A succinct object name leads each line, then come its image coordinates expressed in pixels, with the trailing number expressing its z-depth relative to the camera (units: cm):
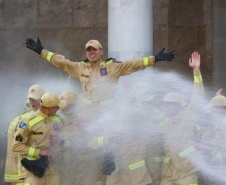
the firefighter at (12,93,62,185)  1159
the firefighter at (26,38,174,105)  1296
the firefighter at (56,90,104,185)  1249
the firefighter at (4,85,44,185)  1329
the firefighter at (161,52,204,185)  1238
